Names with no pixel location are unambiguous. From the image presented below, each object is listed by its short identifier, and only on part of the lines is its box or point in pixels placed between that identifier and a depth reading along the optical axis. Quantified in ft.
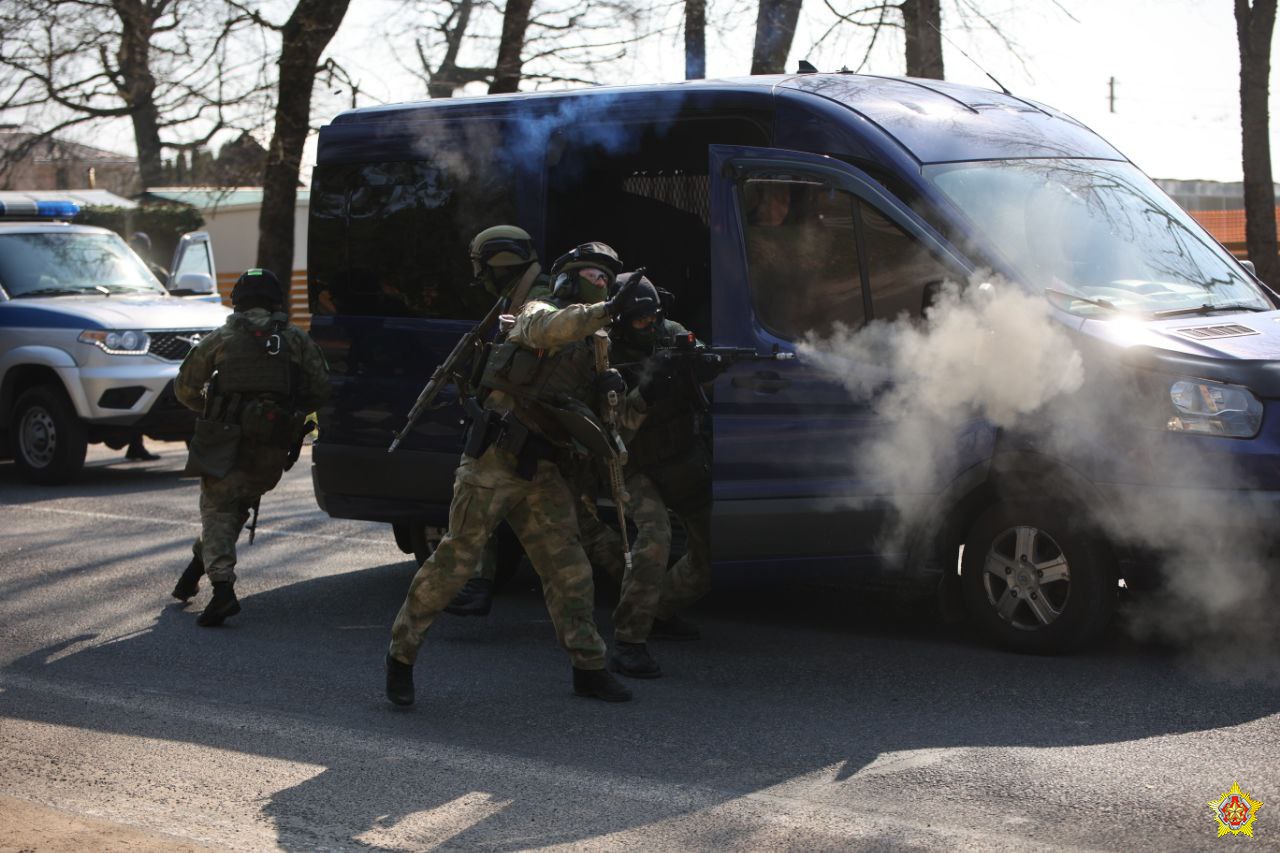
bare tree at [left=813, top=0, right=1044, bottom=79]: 51.34
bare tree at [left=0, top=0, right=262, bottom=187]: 71.61
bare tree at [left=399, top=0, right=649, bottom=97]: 60.03
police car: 42.24
